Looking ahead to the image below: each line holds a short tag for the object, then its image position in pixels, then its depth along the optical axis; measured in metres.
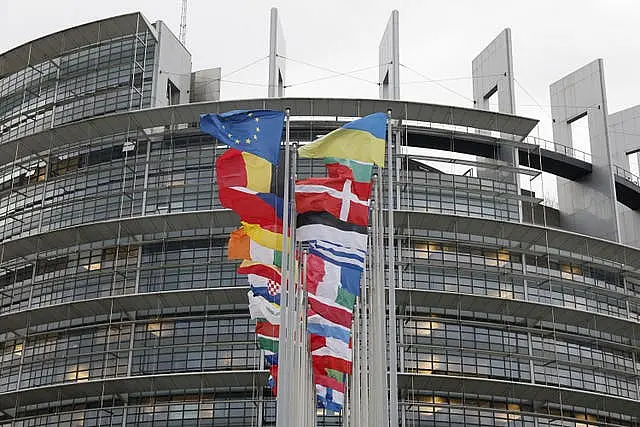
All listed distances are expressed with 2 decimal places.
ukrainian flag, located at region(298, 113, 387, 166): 27.59
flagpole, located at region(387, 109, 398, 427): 26.23
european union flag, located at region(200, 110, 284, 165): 26.94
